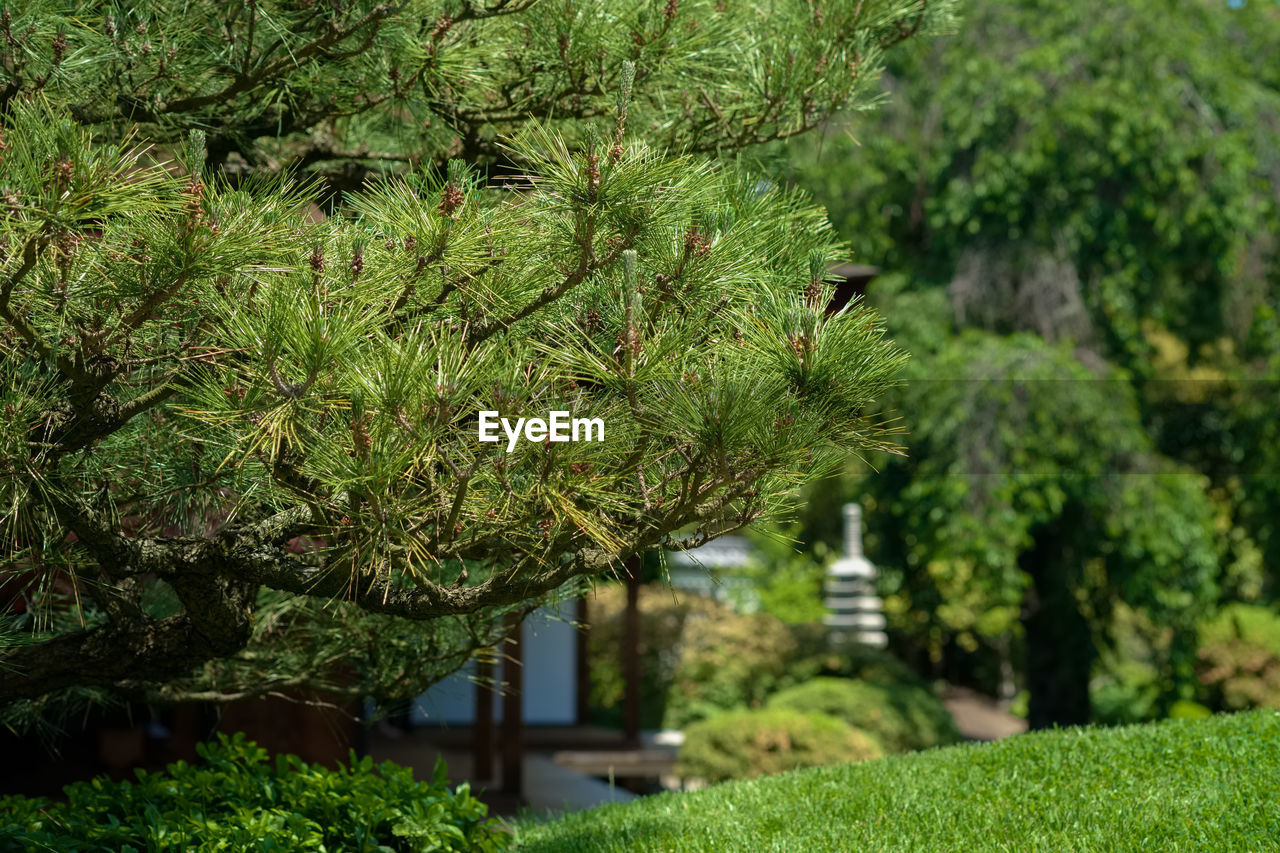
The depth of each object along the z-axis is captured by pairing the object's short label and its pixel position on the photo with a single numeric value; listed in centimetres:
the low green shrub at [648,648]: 1297
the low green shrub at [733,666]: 1192
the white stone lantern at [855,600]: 1248
